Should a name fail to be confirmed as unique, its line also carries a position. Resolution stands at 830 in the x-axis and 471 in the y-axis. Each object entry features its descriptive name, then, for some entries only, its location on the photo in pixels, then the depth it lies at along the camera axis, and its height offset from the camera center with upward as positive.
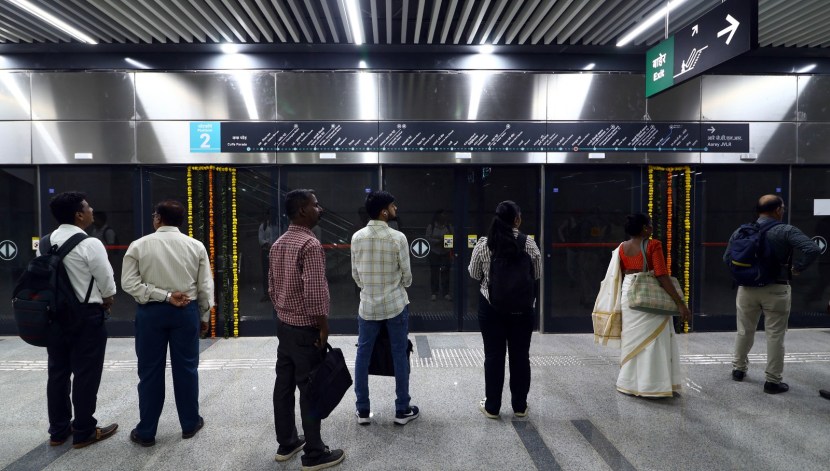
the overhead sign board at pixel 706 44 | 3.08 +1.44
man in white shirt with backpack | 2.86 -0.77
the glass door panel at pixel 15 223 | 5.70 +0.01
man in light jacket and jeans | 3.12 -0.50
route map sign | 5.61 +1.11
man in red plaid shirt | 2.56 -0.53
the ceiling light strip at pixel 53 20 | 4.52 +2.27
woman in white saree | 3.62 -1.00
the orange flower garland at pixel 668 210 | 5.84 +0.12
